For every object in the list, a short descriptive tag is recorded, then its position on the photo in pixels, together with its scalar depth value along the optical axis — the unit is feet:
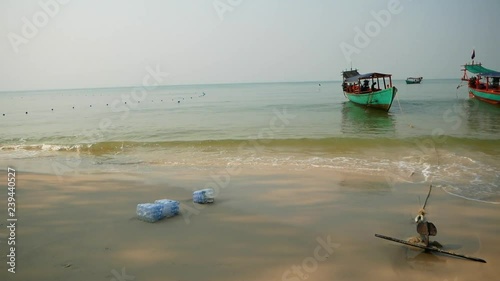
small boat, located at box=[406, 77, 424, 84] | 330.42
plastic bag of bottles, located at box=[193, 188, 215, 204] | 21.27
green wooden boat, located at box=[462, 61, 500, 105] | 94.68
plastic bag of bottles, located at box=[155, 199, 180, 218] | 18.66
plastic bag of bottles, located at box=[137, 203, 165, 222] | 17.90
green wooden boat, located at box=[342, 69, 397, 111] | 87.92
